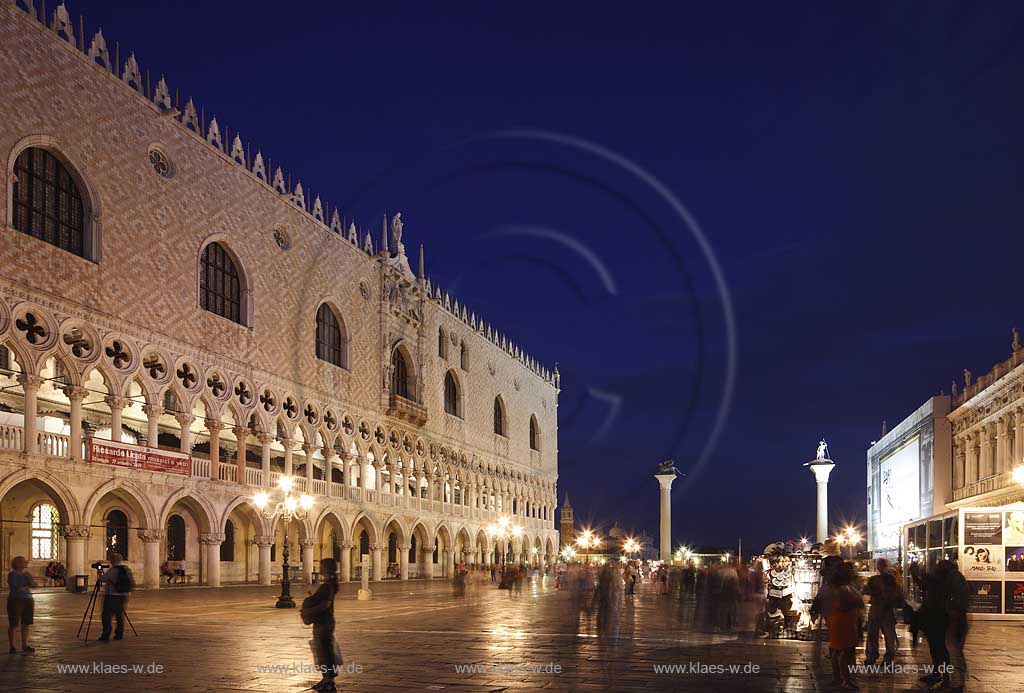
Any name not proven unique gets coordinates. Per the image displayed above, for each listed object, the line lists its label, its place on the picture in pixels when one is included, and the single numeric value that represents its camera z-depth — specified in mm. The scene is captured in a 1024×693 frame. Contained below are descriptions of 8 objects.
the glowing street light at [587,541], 71250
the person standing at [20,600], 11359
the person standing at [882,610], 11820
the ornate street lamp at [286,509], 20797
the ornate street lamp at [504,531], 54844
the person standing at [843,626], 9859
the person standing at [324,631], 8766
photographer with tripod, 13000
